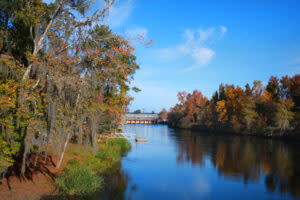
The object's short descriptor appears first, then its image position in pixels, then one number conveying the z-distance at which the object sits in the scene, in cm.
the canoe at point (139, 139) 3166
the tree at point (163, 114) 10130
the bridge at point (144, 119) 9810
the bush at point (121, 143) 2198
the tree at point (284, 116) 3469
